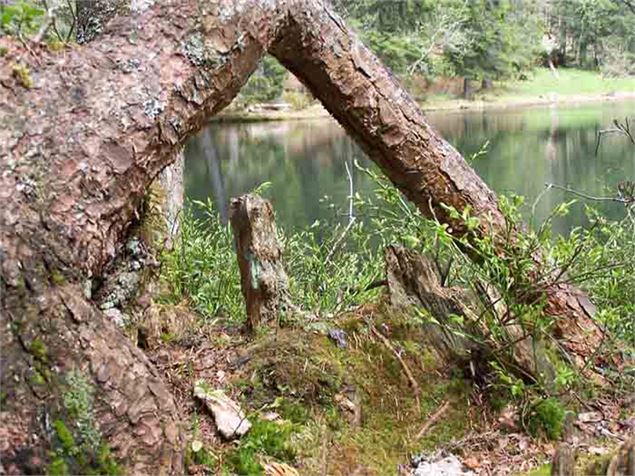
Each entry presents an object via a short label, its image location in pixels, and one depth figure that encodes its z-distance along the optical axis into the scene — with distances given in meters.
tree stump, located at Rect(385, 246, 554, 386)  2.18
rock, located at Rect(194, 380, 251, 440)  1.87
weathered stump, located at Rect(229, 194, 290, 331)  2.52
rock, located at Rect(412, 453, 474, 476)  1.94
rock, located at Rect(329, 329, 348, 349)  2.31
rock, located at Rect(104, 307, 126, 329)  2.17
